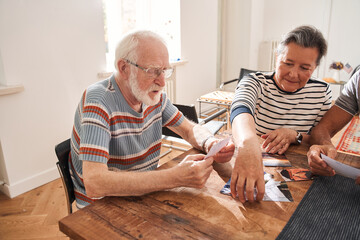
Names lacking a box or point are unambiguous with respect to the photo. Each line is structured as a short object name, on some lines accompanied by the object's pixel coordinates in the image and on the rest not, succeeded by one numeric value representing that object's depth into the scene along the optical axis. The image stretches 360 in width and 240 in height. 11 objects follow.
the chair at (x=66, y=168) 1.30
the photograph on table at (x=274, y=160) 1.18
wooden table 0.75
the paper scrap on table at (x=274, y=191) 0.93
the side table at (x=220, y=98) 3.46
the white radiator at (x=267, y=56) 6.02
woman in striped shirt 0.99
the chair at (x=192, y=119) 2.29
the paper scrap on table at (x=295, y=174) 1.06
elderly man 0.97
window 3.46
